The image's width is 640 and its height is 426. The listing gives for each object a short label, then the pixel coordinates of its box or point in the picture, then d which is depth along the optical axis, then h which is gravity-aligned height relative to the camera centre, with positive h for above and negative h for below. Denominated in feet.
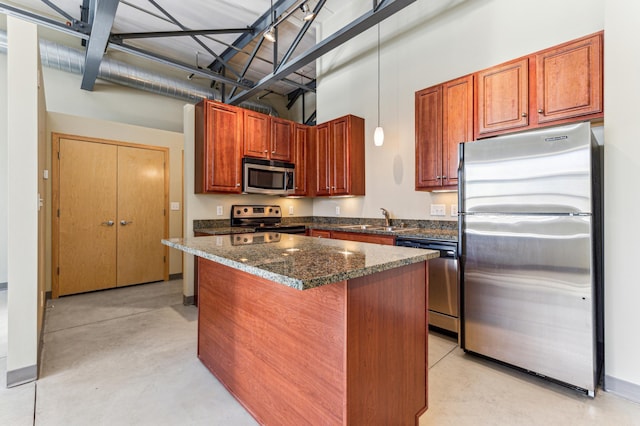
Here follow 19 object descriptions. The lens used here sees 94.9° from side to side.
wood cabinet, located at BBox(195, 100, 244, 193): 11.90 +2.74
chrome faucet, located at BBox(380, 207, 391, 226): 12.33 -0.19
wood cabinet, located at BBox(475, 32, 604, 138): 6.92 +3.23
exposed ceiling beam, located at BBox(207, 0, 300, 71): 11.80 +8.63
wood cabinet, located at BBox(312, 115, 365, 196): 13.32 +2.62
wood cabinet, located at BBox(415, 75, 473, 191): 9.20 +2.75
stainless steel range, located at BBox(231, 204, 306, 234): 13.47 -0.30
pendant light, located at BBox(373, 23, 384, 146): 10.87 +2.81
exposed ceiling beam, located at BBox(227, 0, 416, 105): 8.95 +6.22
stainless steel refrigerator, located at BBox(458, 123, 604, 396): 6.14 -0.93
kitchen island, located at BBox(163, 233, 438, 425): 3.77 -1.82
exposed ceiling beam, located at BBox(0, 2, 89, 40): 10.00 +6.68
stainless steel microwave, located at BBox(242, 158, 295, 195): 12.99 +1.68
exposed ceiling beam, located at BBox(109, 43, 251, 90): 12.25 +6.89
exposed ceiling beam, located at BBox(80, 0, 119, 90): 9.22 +6.43
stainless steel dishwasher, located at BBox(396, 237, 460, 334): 8.66 -2.20
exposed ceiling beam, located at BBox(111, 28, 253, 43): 11.62 +7.14
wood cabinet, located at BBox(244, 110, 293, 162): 13.20 +3.57
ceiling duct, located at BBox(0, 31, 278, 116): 13.01 +6.95
